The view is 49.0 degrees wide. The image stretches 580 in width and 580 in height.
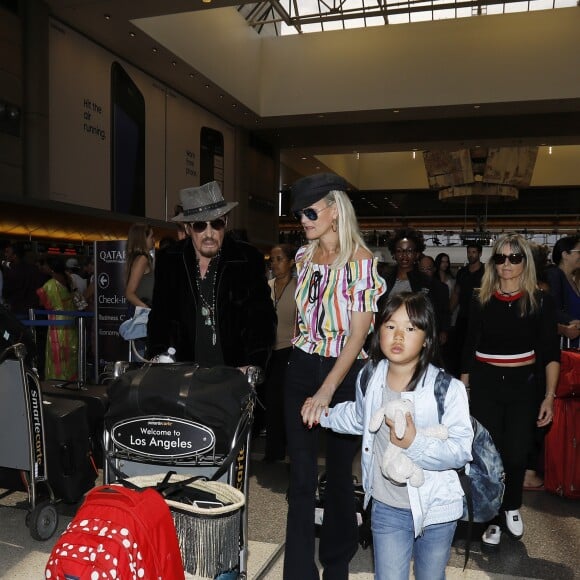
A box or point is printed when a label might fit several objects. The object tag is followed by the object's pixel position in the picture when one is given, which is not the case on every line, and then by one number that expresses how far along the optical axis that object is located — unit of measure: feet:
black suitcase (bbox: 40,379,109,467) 11.44
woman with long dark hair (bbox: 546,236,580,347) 14.84
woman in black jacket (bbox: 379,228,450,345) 15.02
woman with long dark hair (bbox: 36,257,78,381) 22.94
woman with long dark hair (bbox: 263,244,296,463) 15.37
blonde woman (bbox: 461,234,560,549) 10.41
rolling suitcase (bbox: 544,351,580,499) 12.96
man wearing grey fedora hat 8.59
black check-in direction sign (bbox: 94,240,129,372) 21.62
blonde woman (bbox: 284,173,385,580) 7.30
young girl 6.04
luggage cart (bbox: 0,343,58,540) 10.18
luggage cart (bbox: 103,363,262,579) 6.66
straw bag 6.07
